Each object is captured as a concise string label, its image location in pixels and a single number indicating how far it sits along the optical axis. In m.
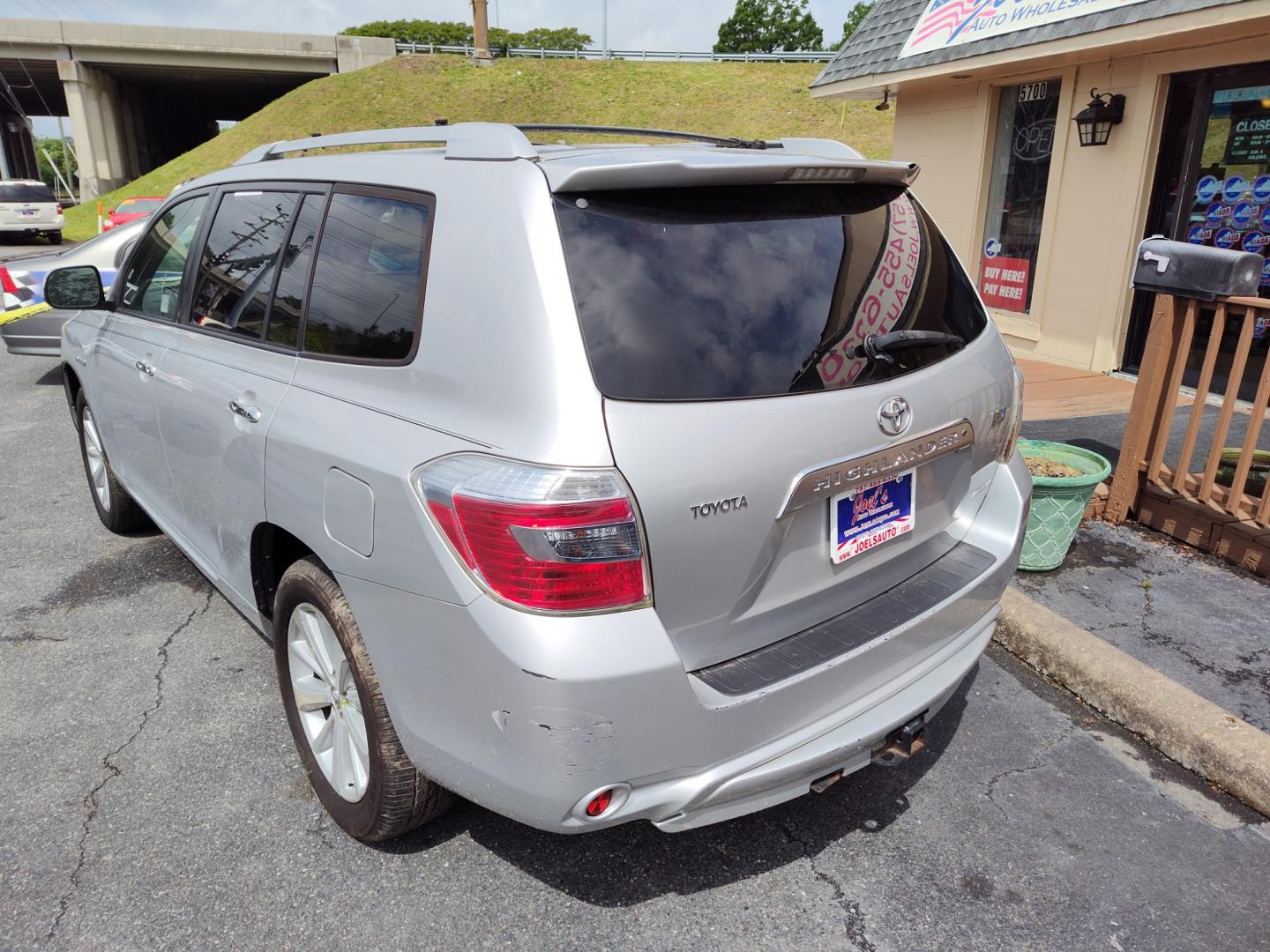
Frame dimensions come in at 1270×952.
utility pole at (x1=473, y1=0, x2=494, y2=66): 42.84
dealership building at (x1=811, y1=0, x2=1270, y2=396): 7.10
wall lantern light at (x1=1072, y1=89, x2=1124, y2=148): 7.84
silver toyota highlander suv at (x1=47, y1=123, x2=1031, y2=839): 1.87
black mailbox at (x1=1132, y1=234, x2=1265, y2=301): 3.92
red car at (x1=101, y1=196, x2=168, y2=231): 14.12
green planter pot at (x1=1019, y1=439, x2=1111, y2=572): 3.94
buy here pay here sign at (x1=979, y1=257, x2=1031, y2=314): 9.35
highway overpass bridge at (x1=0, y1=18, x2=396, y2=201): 40.72
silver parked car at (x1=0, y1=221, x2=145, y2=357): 8.33
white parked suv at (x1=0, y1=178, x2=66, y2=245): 26.64
